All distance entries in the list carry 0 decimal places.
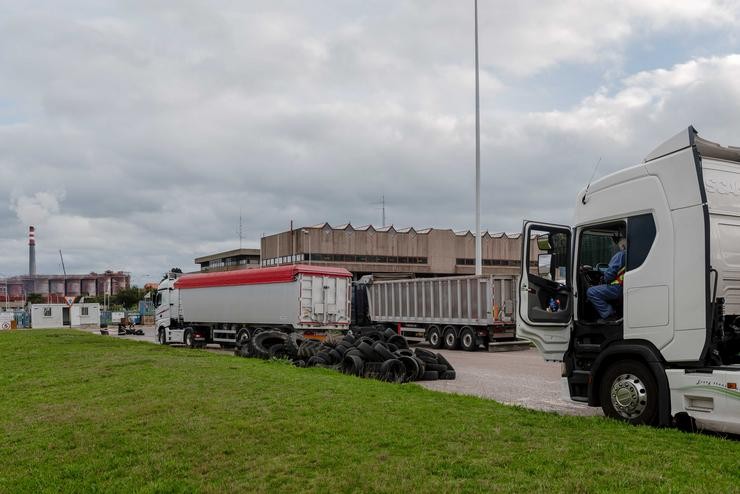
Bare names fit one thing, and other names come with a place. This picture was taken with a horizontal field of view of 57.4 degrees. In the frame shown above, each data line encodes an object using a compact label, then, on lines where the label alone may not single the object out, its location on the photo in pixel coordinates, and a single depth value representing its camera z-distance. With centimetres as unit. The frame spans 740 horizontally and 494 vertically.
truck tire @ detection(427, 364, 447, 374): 1445
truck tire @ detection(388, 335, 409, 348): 1688
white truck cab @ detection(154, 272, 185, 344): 2978
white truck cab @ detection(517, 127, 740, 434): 721
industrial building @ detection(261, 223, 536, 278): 7156
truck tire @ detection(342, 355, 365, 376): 1384
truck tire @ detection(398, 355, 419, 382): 1387
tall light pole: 3342
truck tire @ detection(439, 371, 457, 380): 1443
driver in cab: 828
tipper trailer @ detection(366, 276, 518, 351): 2459
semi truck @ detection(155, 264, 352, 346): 2383
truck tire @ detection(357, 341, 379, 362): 1418
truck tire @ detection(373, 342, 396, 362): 1404
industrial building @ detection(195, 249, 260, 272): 9475
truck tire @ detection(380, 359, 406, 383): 1325
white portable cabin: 6031
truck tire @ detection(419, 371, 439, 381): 1411
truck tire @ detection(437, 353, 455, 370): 1481
